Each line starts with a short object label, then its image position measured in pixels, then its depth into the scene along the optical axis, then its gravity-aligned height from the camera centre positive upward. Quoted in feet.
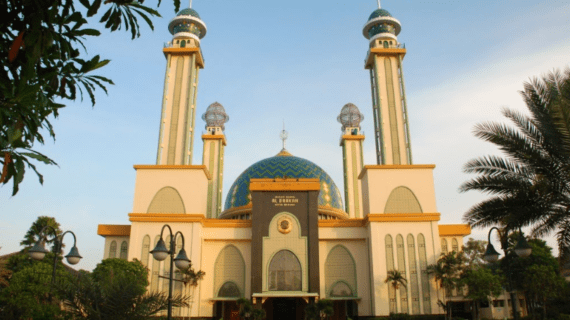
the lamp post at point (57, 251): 39.32 +5.02
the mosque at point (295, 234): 84.74 +13.98
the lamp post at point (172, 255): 34.24 +4.07
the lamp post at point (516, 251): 36.15 +4.60
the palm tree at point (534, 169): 41.32 +12.33
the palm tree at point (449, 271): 79.56 +6.91
